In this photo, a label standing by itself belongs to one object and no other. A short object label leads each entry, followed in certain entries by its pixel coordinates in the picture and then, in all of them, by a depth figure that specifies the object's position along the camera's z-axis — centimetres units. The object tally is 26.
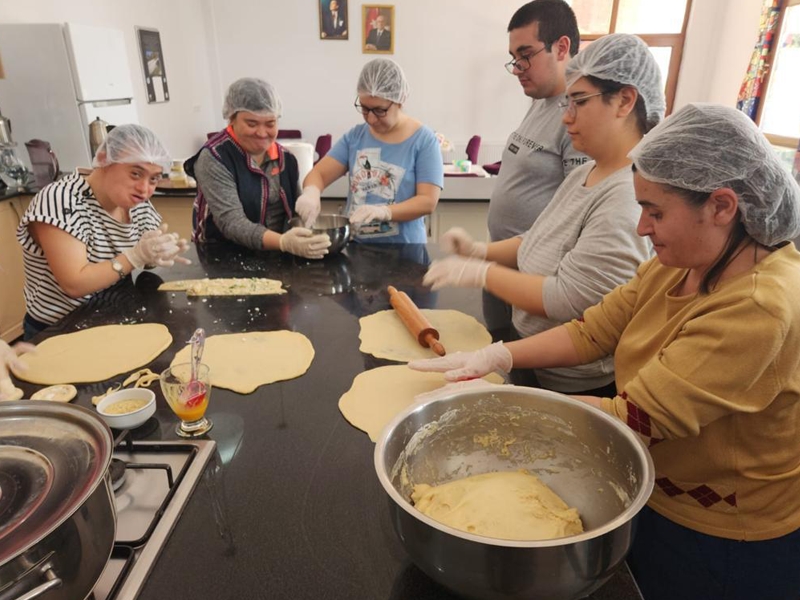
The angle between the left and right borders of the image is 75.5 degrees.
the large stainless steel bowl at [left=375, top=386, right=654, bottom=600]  62
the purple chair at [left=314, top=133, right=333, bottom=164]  603
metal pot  53
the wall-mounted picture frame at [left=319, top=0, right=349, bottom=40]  616
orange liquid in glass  106
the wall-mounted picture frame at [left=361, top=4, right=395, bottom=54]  616
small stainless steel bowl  212
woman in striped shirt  163
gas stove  74
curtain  459
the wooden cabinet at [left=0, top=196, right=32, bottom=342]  311
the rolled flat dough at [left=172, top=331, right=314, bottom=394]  129
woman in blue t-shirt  223
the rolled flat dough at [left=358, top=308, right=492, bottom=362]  144
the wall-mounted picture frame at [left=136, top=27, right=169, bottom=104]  489
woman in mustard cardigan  83
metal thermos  347
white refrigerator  331
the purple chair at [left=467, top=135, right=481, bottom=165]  605
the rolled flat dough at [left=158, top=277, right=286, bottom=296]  180
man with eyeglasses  183
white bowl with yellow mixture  103
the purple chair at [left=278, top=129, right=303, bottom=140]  639
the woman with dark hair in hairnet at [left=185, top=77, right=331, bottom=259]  210
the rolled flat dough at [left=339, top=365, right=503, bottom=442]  113
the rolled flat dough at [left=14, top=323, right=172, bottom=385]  129
